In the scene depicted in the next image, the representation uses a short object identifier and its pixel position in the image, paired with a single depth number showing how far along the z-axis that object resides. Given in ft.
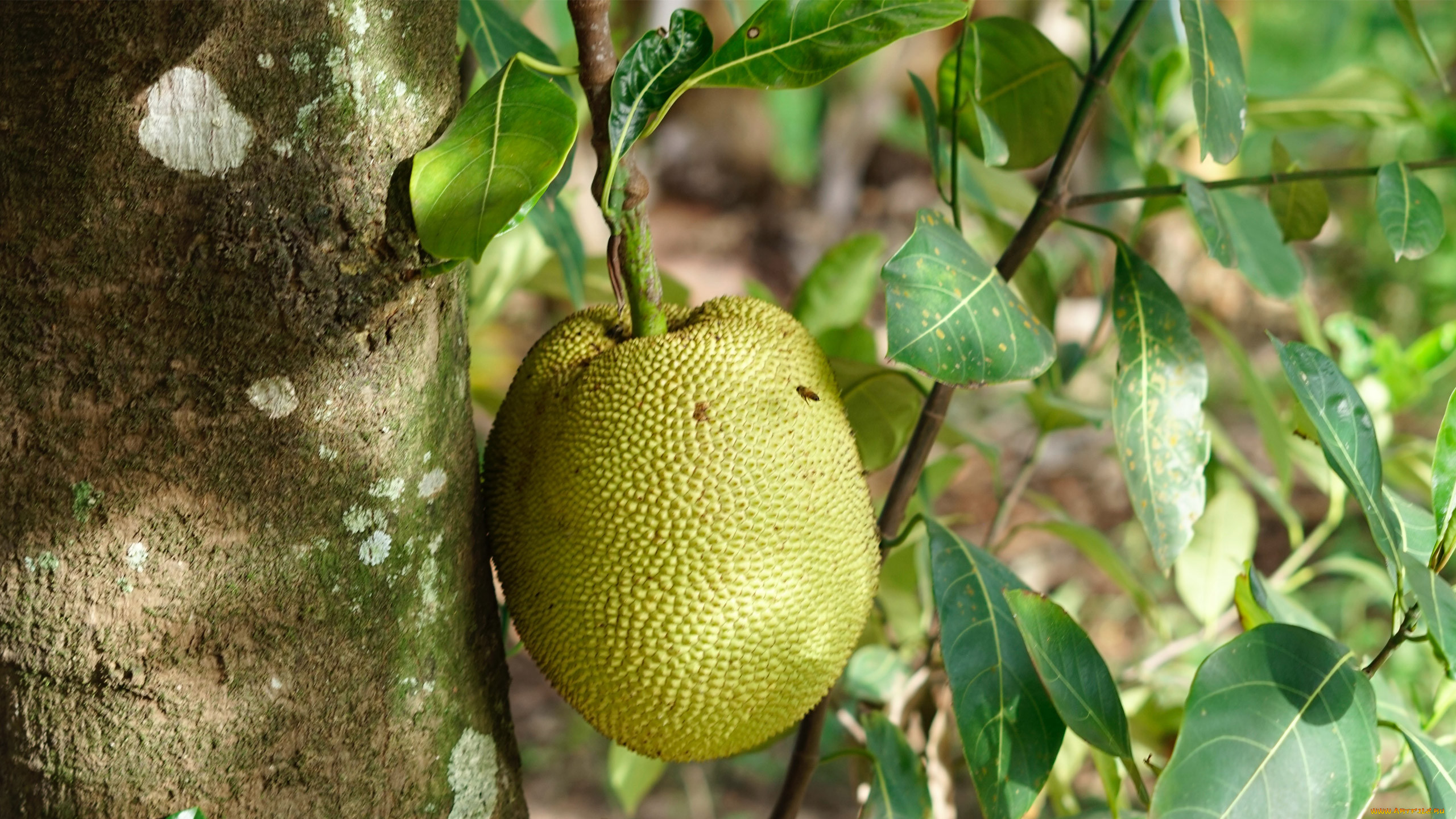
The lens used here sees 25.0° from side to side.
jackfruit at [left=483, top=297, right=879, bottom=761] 5.21
